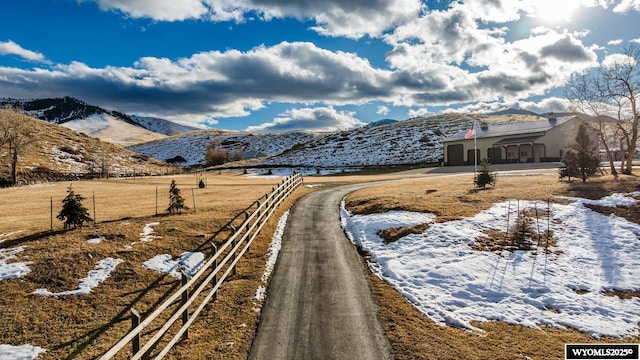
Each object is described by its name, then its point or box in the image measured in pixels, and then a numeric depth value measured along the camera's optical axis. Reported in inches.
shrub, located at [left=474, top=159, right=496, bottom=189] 1013.2
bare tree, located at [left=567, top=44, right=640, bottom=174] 1083.3
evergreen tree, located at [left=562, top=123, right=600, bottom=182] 981.8
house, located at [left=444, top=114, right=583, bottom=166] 2228.1
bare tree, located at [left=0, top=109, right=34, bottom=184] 1961.1
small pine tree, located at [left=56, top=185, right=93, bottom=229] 583.5
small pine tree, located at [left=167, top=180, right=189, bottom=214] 775.0
